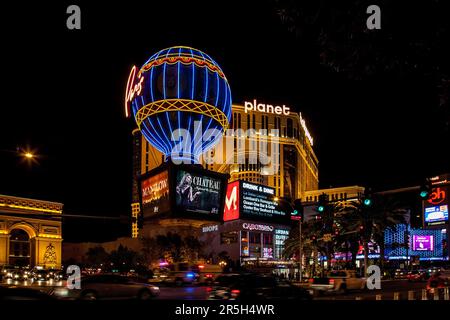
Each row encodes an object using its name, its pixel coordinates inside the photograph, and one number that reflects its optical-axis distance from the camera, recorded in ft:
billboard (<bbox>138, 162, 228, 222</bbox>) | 244.83
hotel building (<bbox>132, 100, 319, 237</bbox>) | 504.43
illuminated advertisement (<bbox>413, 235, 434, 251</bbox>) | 453.99
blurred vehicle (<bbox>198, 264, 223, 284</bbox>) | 158.96
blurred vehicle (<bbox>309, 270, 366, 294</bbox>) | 116.26
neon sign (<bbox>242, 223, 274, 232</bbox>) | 374.43
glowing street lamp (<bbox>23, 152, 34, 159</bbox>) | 80.89
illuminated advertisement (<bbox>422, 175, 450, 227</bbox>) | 374.84
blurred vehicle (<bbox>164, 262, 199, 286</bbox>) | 157.79
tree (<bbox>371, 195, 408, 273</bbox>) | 193.88
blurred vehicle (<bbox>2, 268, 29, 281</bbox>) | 201.64
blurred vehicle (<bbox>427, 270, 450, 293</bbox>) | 116.78
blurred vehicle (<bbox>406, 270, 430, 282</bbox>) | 201.79
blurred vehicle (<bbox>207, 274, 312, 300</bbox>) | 67.51
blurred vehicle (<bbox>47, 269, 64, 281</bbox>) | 201.24
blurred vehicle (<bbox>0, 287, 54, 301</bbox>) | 36.35
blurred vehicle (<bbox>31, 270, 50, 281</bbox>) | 197.16
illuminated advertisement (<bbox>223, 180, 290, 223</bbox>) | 372.17
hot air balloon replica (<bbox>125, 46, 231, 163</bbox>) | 233.35
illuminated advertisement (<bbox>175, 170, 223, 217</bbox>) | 246.68
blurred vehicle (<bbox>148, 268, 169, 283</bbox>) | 163.68
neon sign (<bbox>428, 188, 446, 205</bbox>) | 375.86
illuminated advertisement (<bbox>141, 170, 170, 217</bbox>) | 248.52
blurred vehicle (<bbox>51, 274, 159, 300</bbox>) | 82.12
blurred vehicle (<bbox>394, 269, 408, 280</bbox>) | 253.65
